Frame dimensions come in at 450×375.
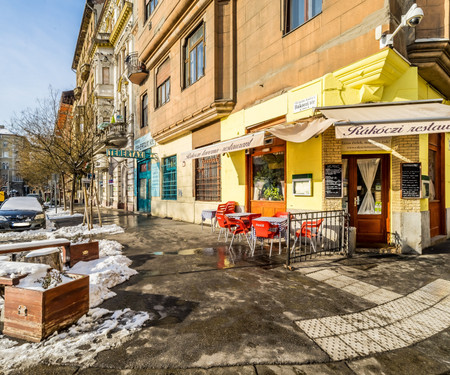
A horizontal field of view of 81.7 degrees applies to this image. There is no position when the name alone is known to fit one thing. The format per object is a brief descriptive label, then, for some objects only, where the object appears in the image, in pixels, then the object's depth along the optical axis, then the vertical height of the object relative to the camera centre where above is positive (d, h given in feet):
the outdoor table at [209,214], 33.30 -2.87
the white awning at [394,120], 17.80 +5.03
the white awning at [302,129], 20.15 +5.24
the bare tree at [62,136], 53.36 +12.42
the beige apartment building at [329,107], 21.08 +8.68
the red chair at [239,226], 24.37 -3.26
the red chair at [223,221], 25.76 -3.10
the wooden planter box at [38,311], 9.78 -4.63
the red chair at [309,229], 20.62 -3.17
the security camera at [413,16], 18.06 +12.26
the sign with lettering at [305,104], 24.34 +8.47
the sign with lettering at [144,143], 61.46 +12.39
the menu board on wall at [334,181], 23.75 +0.94
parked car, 35.24 -3.21
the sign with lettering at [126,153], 52.75 +8.31
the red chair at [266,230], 21.20 -3.14
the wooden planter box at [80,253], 18.09 -4.44
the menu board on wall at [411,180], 22.61 +0.96
